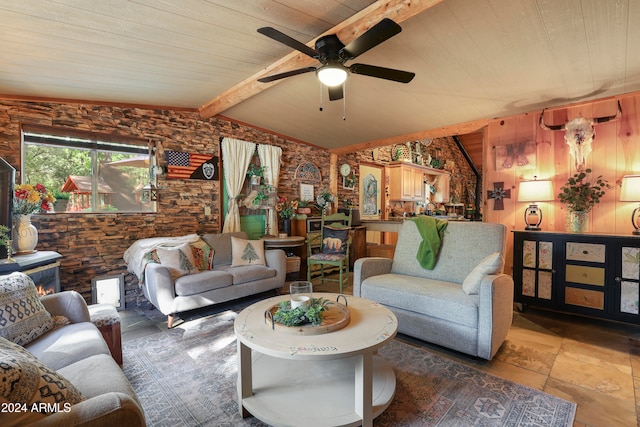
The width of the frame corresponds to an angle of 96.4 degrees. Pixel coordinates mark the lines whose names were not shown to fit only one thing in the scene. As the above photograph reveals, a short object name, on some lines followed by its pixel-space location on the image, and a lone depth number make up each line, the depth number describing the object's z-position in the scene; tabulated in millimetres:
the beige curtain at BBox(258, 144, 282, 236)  4840
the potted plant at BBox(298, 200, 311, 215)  5117
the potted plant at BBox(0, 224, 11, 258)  2241
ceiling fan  1971
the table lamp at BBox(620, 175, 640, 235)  2822
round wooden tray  1587
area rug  1604
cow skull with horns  3248
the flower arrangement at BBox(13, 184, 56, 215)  2490
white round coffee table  1427
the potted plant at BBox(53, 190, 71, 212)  3180
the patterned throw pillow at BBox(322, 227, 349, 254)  4380
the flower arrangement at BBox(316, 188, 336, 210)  5422
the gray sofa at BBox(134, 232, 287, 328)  2863
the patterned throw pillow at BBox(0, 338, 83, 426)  730
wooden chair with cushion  4172
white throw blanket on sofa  3131
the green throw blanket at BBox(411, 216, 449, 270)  2873
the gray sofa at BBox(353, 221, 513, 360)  2143
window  3115
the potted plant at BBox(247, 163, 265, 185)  4711
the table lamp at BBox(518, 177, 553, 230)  3369
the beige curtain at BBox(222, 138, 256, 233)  4398
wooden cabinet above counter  6906
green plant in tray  1648
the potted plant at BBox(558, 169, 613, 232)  3089
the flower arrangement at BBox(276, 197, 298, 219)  4852
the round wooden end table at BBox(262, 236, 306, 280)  4250
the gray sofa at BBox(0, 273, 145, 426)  822
